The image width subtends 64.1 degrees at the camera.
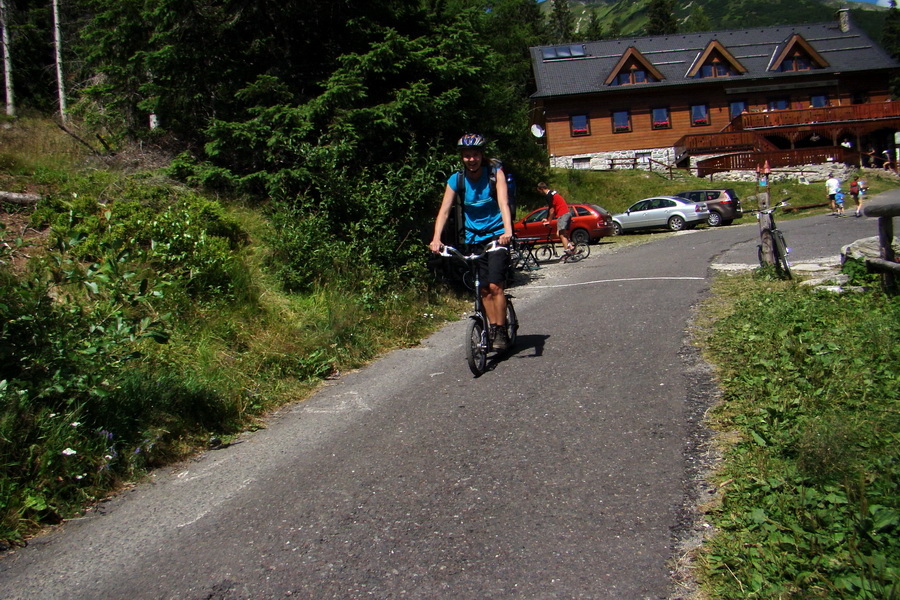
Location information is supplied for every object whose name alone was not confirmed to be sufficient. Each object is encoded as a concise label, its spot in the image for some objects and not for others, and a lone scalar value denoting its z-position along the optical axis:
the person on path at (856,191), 26.34
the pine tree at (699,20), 105.44
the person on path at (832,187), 27.08
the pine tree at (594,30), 100.50
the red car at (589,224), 23.50
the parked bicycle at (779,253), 10.87
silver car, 27.92
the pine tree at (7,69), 22.61
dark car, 28.36
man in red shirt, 18.62
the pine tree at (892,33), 98.01
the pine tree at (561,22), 103.94
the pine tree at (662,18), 95.50
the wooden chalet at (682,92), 49.75
